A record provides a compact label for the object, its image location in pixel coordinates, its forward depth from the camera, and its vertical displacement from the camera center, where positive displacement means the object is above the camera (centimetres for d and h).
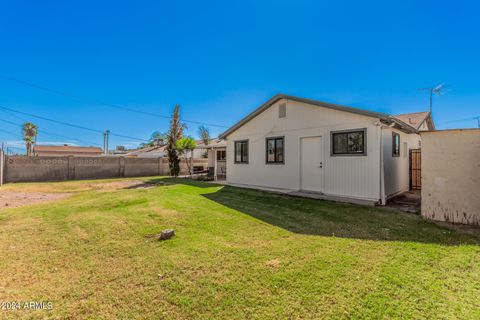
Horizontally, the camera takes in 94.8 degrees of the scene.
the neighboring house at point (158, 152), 2836 +114
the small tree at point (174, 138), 1773 +194
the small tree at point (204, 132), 4151 +539
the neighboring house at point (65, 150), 4109 +214
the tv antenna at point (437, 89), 1387 +443
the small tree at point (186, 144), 1731 +128
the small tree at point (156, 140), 4200 +448
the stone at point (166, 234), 412 -139
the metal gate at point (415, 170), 1007 -50
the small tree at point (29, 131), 3250 +460
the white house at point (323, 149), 734 +41
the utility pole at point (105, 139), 3541 +351
